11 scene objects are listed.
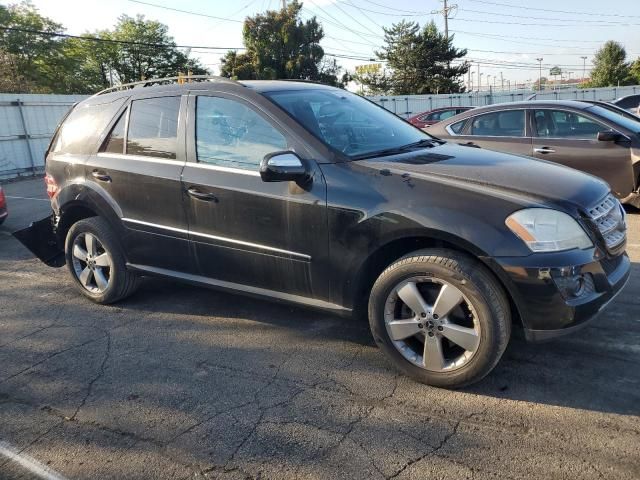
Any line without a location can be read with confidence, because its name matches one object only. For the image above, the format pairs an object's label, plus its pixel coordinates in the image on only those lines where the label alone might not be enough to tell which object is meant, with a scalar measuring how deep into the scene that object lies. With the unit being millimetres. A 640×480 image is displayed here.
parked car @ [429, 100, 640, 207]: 6625
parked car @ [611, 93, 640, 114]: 14321
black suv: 2820
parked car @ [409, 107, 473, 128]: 17109
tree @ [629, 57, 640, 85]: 60481
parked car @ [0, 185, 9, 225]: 7707
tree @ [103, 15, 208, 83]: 57844
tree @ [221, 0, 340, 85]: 42156
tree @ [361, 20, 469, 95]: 56062
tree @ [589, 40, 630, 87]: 61812
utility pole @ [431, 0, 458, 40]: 55188
